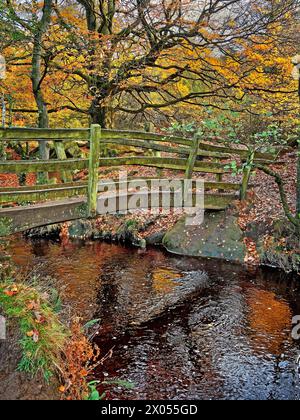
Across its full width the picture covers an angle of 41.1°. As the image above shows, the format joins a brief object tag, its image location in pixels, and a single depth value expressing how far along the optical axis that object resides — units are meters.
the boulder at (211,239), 10.48
